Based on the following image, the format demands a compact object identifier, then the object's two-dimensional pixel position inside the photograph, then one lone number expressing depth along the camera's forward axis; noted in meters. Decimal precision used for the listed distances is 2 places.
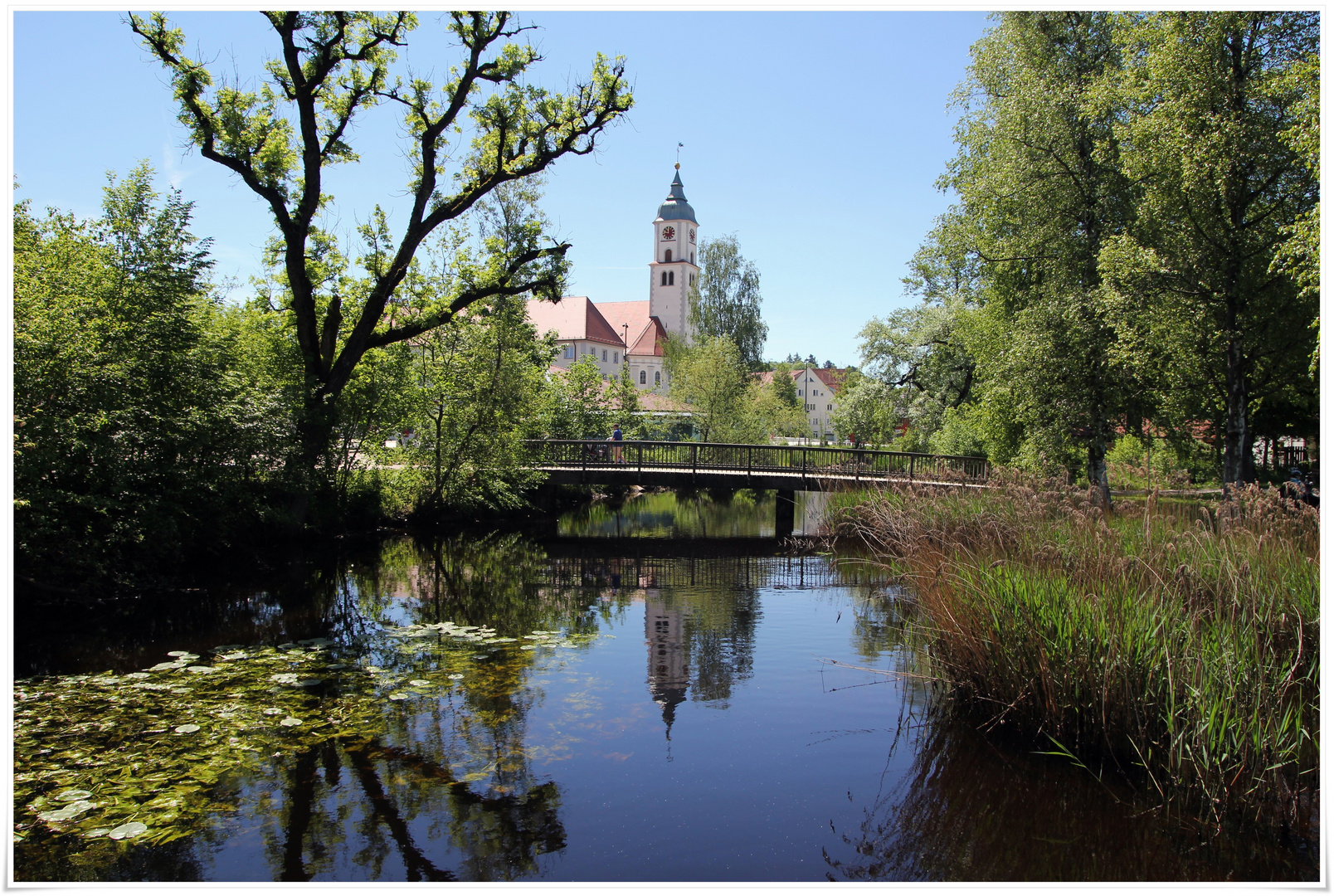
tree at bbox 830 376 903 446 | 30.12
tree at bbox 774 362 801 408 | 68.09
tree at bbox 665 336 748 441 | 35.19
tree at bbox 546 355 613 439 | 27.91
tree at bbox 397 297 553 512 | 18.69
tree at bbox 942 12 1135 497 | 16.25
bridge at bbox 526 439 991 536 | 19.03
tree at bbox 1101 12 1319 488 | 12.98
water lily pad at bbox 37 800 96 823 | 4.66
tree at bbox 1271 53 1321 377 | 9.23
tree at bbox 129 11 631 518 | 14.20
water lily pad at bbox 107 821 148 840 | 4.48
